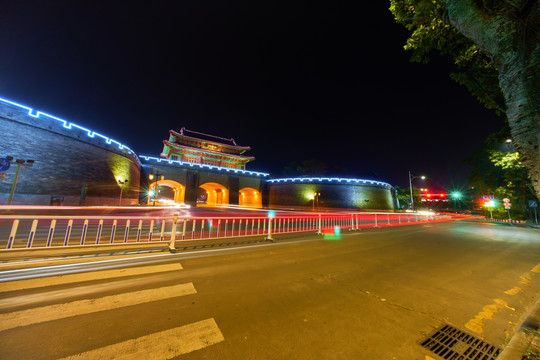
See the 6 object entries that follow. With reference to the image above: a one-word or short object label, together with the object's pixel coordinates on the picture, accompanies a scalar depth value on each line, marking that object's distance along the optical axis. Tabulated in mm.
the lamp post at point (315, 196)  35688
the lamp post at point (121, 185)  21977
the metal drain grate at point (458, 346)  2023
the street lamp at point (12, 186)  12852
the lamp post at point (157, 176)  29891
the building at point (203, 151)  44969
